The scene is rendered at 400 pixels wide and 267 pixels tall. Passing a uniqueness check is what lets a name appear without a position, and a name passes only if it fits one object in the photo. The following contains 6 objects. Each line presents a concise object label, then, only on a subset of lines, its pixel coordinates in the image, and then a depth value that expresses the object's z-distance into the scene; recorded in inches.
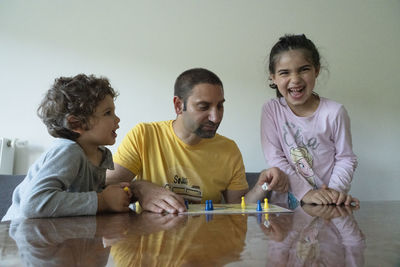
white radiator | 65.5
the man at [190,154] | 45.1
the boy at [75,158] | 26.9
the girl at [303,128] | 49.2
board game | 29.1
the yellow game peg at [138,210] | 32.0
